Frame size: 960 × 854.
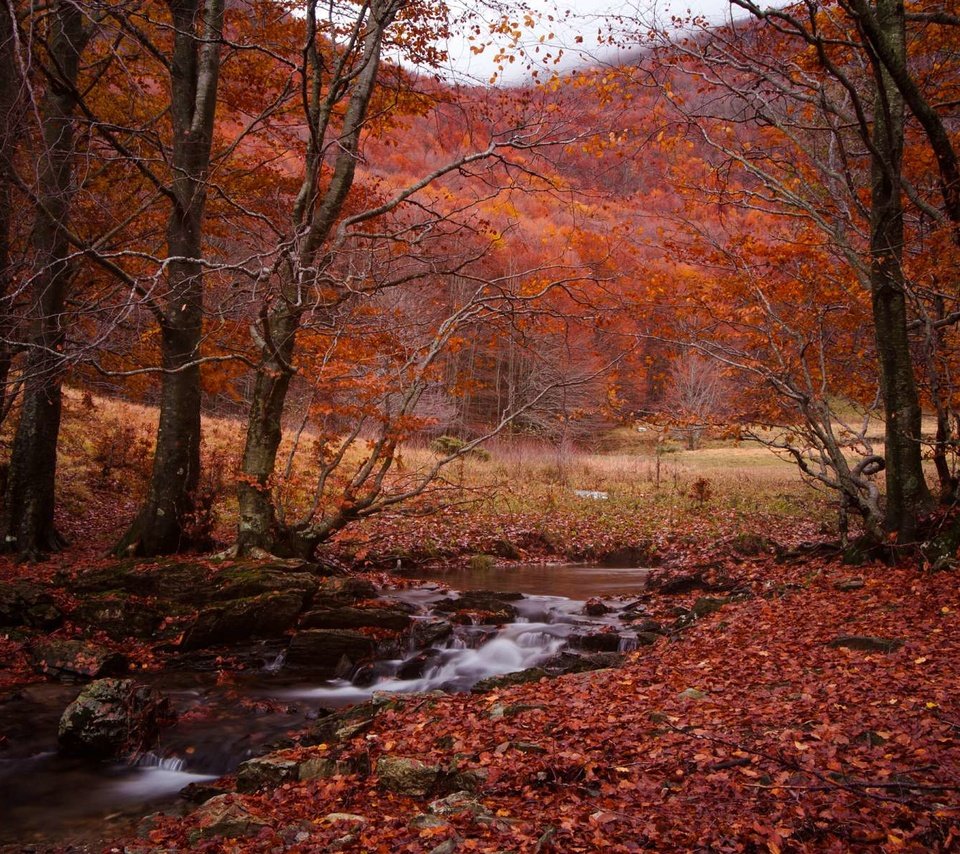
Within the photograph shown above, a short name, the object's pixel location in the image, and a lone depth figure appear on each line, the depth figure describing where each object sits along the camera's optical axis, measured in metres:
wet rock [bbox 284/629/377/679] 8.24
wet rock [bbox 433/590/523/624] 10.12
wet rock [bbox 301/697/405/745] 5.75
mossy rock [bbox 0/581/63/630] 8.01
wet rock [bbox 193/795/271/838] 4.14
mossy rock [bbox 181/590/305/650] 8.37
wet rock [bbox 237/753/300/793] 5.00
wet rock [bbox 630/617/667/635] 9.03
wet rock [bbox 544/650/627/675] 7.59
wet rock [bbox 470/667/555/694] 7.00
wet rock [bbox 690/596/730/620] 8.97
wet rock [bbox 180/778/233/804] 5.16
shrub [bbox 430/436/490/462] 24.91
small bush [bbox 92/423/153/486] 15.93
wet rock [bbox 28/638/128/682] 7.22
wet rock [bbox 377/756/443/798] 4.47
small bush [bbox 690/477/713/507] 20.30
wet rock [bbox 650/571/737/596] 11.16
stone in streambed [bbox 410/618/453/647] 8.99
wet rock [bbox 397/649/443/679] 8.19
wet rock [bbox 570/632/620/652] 8.74
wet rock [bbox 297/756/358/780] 4.96
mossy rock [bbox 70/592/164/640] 8.29
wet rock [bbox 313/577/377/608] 9.33
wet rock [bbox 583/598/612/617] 10.47
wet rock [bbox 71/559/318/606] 8.69
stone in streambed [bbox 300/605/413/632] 8.98
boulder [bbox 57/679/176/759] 5.91
